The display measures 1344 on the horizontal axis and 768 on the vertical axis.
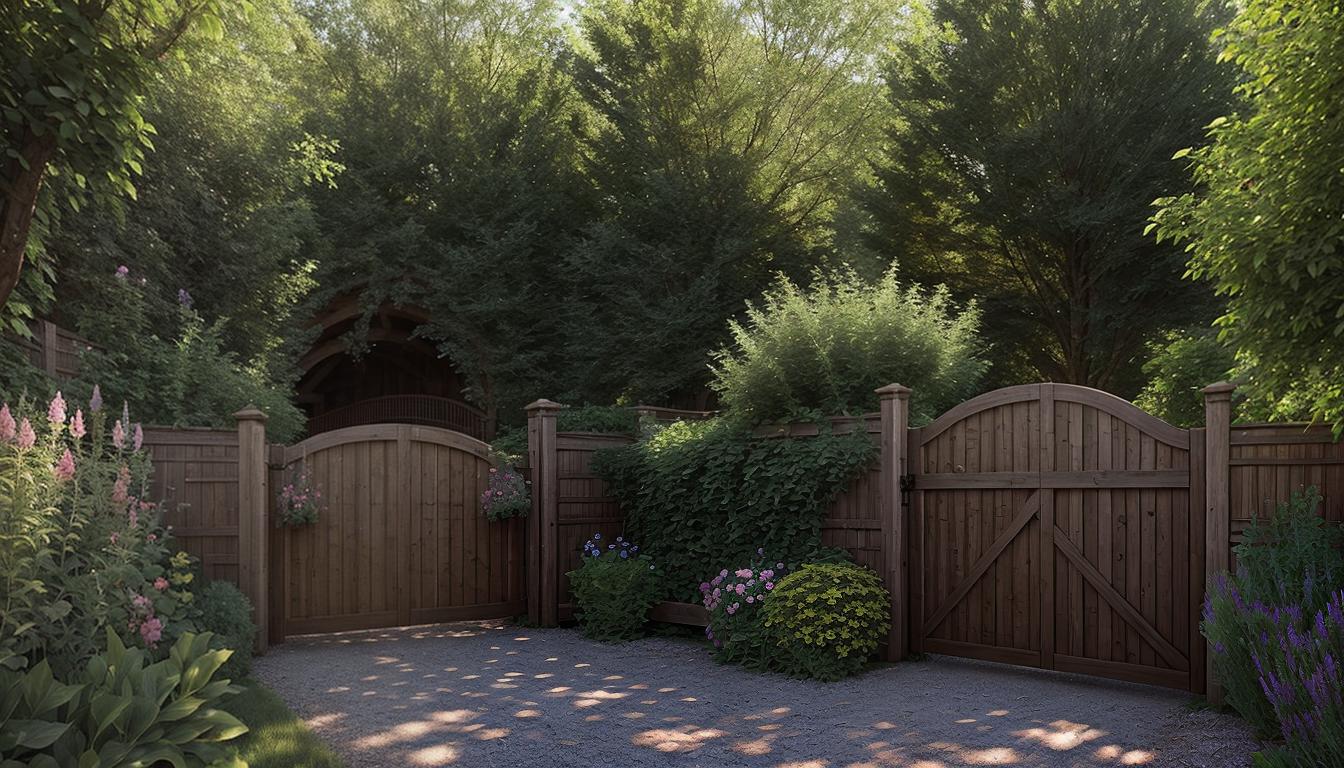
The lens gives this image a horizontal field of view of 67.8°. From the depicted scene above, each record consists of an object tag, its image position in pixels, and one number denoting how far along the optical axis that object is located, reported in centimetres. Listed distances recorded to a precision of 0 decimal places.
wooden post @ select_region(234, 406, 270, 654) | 787
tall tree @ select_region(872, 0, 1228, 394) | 1462
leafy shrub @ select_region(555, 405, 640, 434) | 1402
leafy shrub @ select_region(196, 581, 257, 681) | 668
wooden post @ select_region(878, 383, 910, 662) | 751
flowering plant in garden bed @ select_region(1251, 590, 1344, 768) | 372
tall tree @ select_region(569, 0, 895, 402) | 1747
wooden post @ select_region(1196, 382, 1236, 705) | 593
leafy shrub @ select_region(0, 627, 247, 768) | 334
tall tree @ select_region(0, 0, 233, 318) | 402
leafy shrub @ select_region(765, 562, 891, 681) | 695
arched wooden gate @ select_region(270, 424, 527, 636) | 862
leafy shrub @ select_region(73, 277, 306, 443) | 944
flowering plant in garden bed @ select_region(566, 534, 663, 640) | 873
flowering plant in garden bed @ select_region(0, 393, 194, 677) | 379
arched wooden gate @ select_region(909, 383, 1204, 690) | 636
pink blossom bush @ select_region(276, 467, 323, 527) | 834
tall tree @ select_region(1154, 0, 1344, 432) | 484
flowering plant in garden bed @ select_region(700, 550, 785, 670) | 736
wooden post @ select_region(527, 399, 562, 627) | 954
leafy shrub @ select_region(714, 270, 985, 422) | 833
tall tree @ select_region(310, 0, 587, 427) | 1894
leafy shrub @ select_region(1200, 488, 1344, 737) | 480
